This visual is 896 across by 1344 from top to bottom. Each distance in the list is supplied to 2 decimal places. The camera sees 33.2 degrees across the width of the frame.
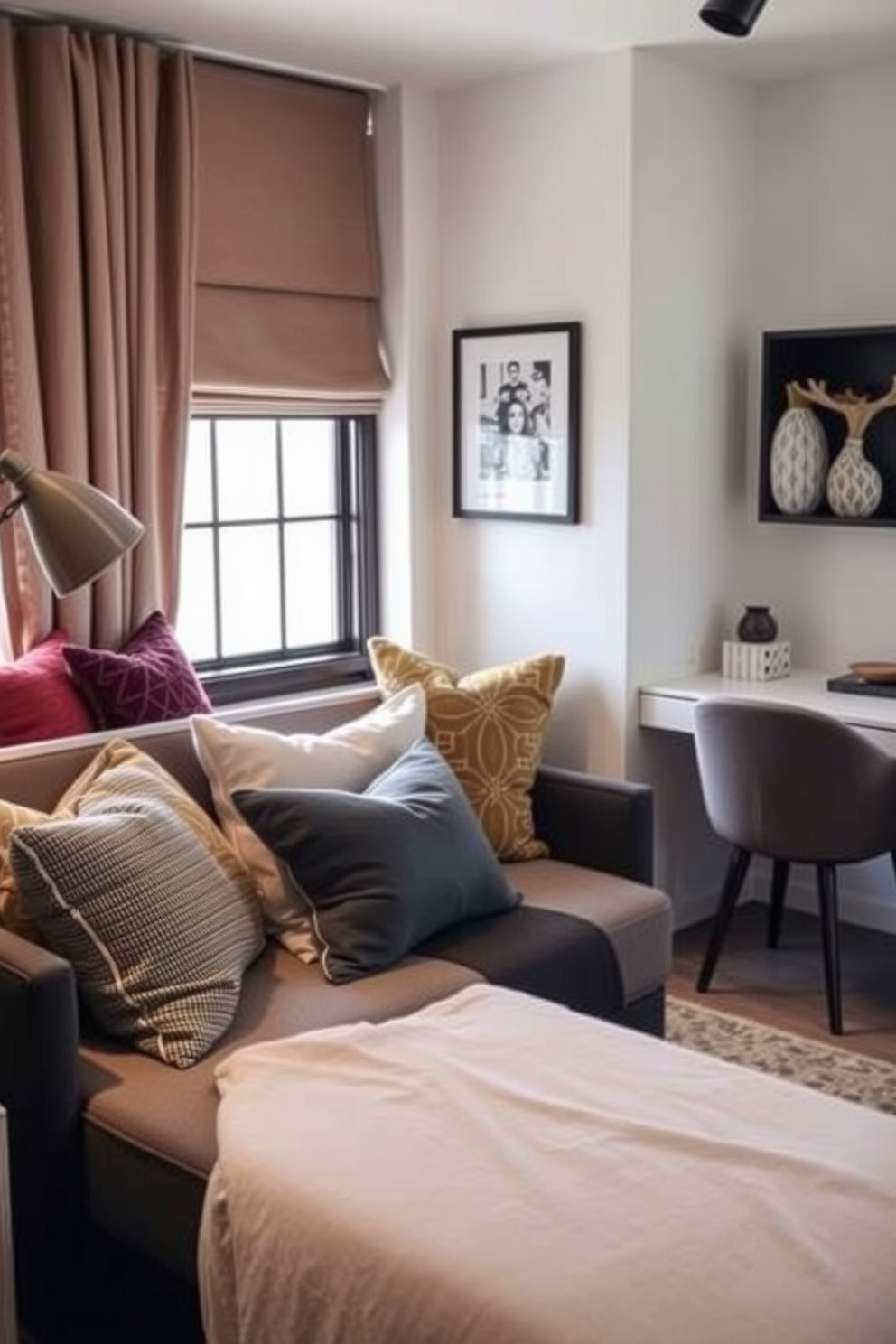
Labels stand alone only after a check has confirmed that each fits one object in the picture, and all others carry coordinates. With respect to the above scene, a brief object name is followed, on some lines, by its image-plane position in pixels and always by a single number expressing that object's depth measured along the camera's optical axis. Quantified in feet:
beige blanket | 5.42
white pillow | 9.06
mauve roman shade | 12.34
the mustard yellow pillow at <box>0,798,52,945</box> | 7.82
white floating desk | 12.04
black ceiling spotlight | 6.51
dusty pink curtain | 10.88
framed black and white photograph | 12.92
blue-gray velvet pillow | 8.71
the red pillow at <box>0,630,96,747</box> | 10.34
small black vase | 13.50
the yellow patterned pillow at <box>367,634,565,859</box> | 10.79
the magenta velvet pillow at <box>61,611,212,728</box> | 10.73
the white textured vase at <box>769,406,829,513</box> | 13.14
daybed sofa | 6.98
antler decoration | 12.94
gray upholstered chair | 11.00
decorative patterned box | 13.37
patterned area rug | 10.59
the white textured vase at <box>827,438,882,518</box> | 12.98
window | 13.12
